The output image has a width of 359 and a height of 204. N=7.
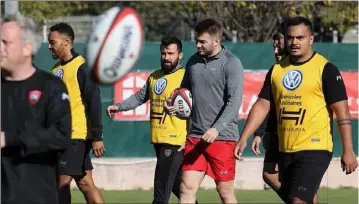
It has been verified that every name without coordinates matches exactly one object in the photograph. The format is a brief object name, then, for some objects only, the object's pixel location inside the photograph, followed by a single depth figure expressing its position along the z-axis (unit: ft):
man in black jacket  42.50
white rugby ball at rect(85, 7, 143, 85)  47.52
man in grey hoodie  64.13
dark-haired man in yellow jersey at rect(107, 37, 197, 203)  73.00
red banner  102.53
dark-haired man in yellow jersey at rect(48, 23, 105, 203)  68.18
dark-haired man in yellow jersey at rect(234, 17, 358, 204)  56.65
